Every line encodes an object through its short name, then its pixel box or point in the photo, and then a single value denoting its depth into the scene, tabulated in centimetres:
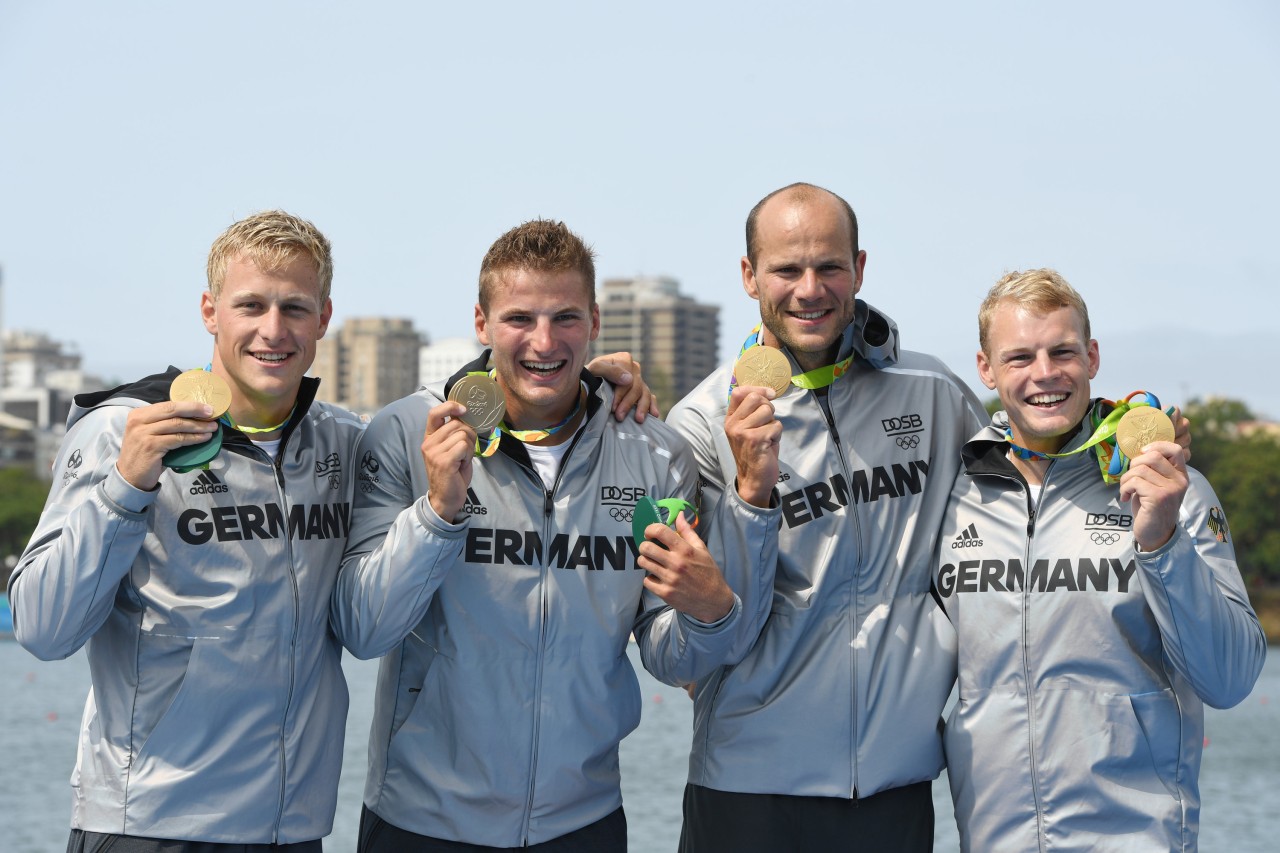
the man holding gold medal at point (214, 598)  443
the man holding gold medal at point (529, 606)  485
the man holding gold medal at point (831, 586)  516
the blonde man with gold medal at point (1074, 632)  480
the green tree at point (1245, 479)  7000
